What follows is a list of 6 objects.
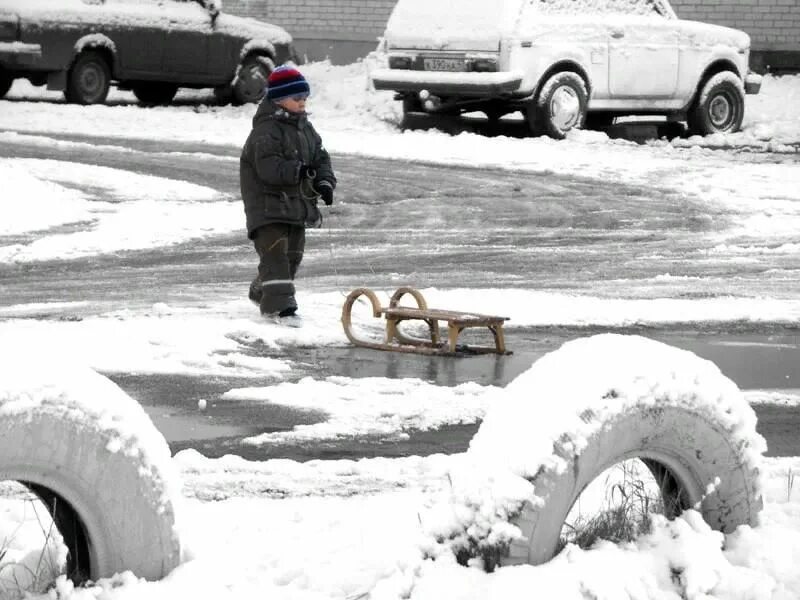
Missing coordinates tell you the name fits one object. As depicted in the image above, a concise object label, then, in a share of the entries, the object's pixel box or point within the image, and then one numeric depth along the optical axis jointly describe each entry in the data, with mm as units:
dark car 44156
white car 40125
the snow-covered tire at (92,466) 7836
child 19266
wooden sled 17750
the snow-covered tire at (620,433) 8609
